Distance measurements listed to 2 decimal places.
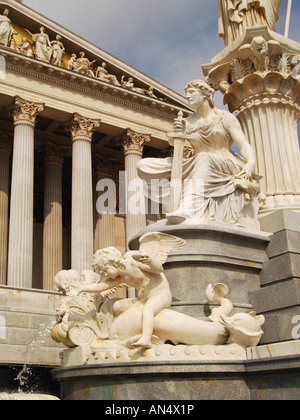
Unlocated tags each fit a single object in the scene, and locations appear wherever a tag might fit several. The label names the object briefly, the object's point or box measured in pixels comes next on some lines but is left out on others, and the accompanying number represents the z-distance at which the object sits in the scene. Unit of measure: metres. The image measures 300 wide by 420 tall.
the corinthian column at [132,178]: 28.30
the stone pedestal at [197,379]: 5.27
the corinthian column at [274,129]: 9.57
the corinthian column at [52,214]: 31.92
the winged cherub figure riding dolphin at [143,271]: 6.22
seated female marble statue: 8.07
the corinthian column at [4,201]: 30.30
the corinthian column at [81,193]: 28.30
